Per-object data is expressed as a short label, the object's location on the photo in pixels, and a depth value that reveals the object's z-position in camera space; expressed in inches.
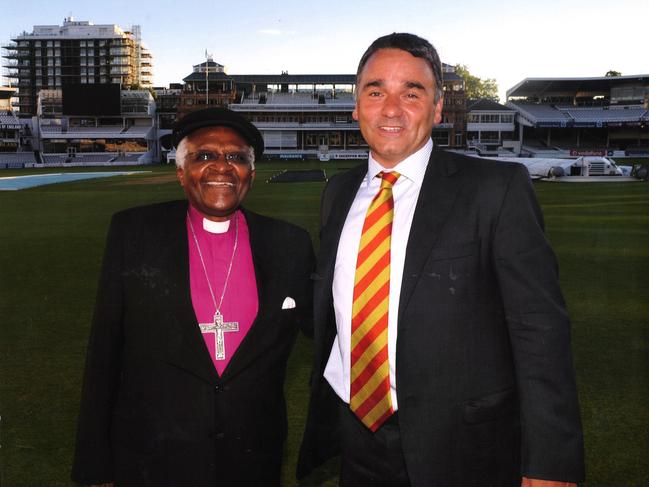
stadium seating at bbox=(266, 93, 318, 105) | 3442.4
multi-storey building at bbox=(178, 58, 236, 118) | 3427.7
